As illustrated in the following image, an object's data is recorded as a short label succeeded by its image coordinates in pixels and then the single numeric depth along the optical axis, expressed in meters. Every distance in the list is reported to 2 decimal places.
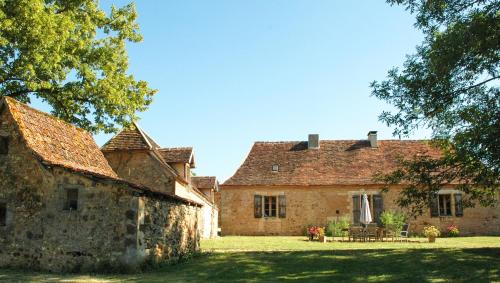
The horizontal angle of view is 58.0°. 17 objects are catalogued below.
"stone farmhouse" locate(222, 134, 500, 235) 26.22
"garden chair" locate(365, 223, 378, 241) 19.28
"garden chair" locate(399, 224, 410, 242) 24.56
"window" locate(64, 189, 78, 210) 10.92
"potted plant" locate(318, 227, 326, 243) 19.67
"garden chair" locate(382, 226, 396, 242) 20.12
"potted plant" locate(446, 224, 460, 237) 25.14
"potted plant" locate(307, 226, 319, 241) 20.73
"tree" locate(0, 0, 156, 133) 15.04
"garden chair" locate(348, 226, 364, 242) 19.42
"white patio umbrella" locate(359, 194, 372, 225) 20.65
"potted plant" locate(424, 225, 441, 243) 19.64
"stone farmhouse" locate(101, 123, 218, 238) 21.14
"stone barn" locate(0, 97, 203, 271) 10.58
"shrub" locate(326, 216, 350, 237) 23.16
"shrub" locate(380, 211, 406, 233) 20.82
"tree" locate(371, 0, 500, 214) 10.84
